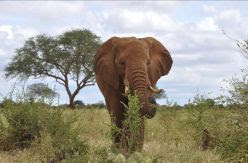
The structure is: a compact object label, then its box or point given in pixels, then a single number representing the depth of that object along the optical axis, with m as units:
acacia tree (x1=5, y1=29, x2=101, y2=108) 43.66
